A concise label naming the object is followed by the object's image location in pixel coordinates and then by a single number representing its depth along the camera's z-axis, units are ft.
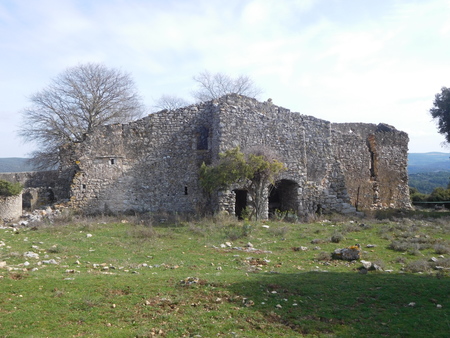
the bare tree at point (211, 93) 124.62
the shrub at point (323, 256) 34.56
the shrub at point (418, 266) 30.53
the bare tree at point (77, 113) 85.05
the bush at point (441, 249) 36.22
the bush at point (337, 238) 42.30
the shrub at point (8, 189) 53.93
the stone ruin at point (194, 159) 56.90
